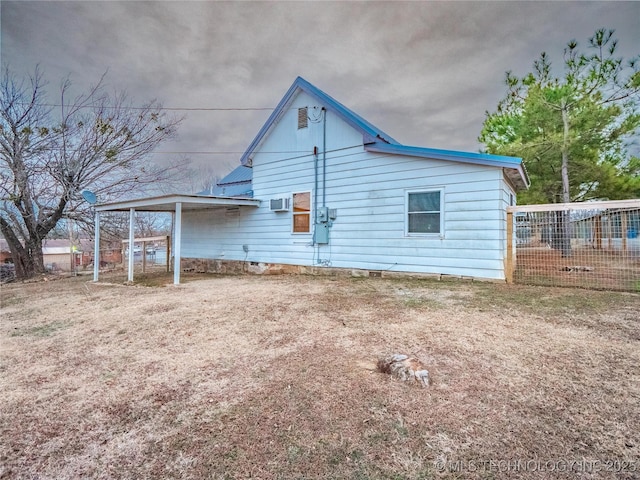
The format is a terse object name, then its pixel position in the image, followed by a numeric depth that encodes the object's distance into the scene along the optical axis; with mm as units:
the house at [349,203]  6113
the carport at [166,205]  7414
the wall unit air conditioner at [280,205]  8891
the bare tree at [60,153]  10086
